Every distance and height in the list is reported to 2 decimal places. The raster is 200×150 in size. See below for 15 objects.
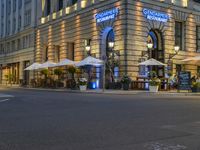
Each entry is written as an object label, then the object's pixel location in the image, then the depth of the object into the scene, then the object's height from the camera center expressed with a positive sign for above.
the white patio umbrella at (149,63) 23.29 +1.60
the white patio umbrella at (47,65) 28.64 +1.73
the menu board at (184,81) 21.44 +0.00
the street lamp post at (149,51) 23.98 +2.96
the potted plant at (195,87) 21.36 -0.48
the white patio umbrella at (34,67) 30.40 +1.62
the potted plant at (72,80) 25.20 +0.08
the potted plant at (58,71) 27.29 +0.96
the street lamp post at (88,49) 27.29 +3.31
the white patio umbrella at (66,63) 26.22 +1.77
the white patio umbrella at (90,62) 23.94 +1.73
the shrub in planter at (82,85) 23.78 -0.38
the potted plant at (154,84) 21.16 -0.24
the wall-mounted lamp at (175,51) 25.35 +2.92
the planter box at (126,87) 22.81 -0.53
